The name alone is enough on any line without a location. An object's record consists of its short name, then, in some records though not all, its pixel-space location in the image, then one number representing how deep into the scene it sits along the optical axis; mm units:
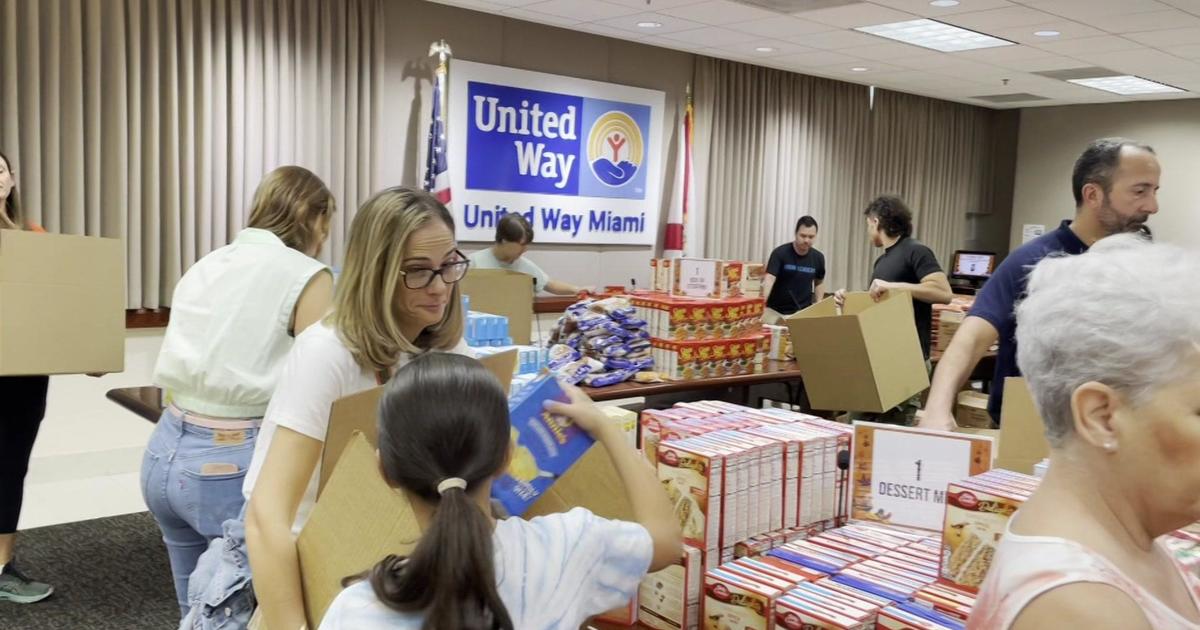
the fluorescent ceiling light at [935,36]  6238
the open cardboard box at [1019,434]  1960
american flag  6180
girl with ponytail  1040
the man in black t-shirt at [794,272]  7180
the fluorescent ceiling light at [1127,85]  8203
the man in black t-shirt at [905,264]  4602
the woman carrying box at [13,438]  3105
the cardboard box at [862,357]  3520
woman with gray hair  857
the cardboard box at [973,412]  3828
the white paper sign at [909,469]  1806
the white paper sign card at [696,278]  4211
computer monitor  10328
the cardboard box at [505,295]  4234
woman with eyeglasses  1392
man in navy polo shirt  2527
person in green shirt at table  5387
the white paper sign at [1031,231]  10359
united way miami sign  6500
